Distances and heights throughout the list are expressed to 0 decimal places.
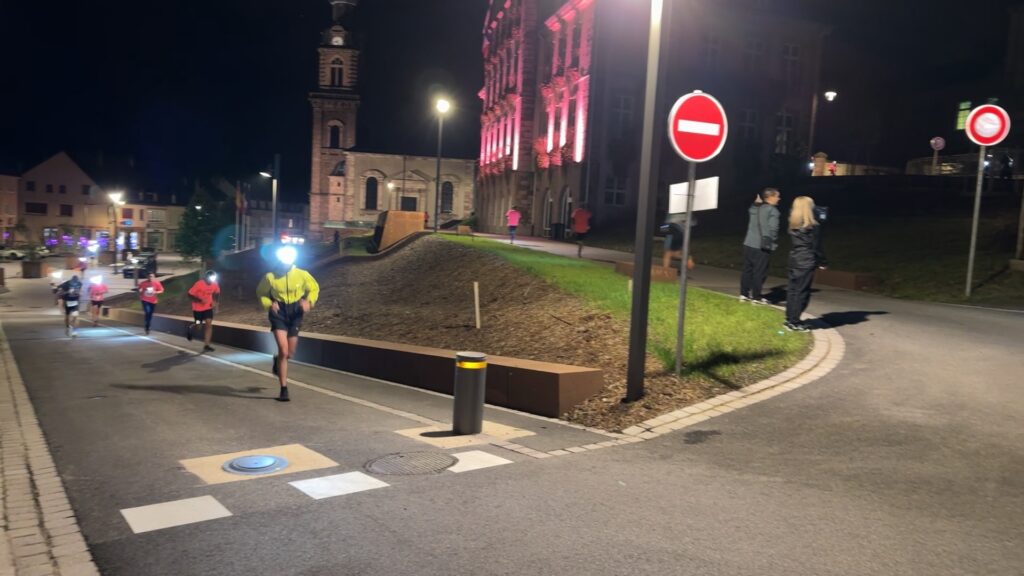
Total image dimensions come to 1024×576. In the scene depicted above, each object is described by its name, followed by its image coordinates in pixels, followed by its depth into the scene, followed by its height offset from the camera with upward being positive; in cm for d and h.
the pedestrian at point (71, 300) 2275 -292
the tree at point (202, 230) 8375 -140
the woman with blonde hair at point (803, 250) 1054 +4
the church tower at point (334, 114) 7962 +1296
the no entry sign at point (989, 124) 1415 +284
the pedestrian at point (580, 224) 2267 +52
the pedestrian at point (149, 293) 2300 -261
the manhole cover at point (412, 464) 589 -205
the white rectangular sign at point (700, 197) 825 +60
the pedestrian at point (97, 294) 3183 -375
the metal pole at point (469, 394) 733 -170
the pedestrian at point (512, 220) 2861 +66
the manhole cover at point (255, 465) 583 -209
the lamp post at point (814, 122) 4578 +824
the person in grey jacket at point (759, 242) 1230 +14
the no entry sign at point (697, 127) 818 +143
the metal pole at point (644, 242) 797 +2
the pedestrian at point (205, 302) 1661 -201
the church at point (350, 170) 7712 +663
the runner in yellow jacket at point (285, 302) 940 -107
